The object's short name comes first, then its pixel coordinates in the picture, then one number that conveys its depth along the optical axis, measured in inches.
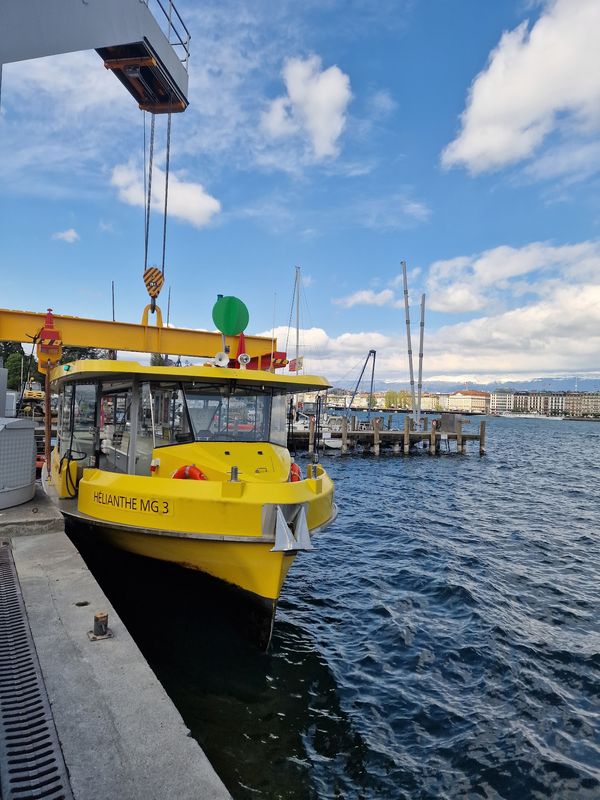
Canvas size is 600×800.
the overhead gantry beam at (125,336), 474.6
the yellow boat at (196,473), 239.8
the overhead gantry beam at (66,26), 126.6
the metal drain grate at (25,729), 103.8
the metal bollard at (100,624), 165.3
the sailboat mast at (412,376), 1838.8
